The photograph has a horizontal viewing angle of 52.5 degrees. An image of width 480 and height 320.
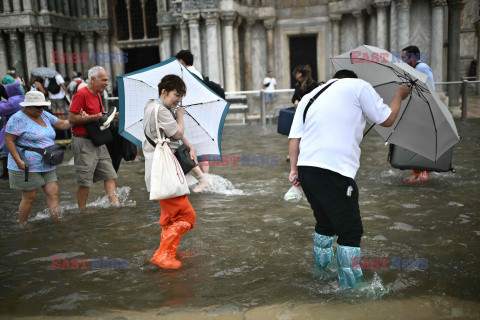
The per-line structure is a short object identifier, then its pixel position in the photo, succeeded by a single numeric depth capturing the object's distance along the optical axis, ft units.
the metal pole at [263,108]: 47.25
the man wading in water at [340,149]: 11.18
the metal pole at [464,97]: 44.34
